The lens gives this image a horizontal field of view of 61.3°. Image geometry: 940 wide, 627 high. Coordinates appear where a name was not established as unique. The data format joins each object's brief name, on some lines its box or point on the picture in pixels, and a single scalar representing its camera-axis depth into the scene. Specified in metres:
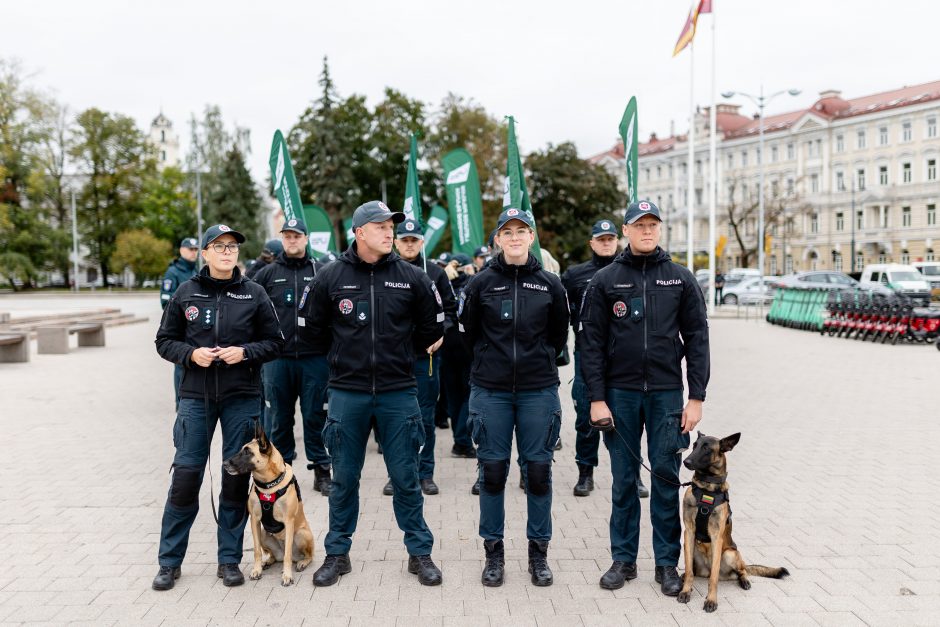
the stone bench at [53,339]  17.56
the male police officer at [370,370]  4.64
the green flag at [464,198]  10.12
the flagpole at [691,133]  28.95
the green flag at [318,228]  14.05
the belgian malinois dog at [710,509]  4.35
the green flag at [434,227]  12.19
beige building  71.06
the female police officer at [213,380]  4.62
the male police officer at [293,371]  6.52
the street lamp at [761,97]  37.12
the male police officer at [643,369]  4.52
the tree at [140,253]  62.41
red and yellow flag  25.45
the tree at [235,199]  66.38
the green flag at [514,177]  7.73
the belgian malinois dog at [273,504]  4.57
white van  32.56
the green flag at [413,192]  8.69
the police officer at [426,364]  6.52
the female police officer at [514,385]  4.65
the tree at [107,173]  65.06
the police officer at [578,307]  6.48
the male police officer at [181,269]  9.79
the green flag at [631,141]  7.53
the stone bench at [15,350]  15.76
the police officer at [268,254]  7.99
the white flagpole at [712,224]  30.24
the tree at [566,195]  50.78
